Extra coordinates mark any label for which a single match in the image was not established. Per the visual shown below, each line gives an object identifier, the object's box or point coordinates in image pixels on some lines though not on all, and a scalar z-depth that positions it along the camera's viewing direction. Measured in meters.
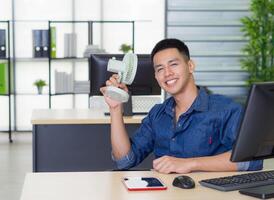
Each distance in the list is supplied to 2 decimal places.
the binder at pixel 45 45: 6.74
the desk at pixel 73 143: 4.09
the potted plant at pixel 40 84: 7.22
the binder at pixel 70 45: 6.73
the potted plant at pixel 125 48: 7.02
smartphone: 2.11
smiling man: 2.56
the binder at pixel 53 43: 6.71
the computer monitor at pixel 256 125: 1.97
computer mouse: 2.11
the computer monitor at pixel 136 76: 3.89
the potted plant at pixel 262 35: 6.87
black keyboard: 2.11
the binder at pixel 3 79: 6.80
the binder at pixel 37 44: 6.73
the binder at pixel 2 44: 6.82
